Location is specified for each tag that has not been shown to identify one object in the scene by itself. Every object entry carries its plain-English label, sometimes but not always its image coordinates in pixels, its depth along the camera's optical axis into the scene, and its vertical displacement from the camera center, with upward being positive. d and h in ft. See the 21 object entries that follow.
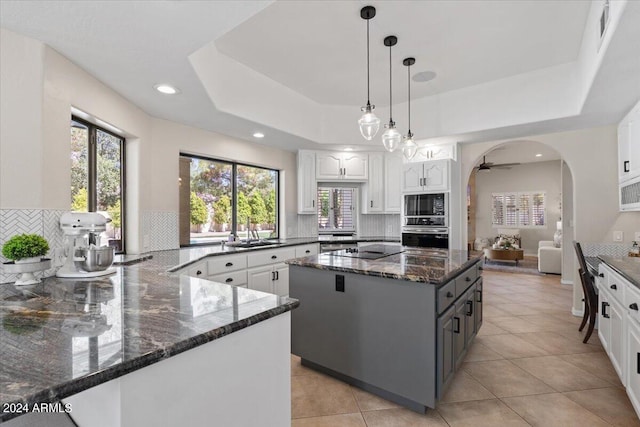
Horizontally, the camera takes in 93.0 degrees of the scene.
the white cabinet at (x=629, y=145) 8.90 +2.16
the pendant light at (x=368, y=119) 7.66 +2.53
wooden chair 9.68 -2.54
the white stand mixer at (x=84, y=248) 6.00 -0.68
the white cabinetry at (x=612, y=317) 6.74 -2.60
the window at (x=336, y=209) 17.31 +0.27
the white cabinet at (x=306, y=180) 16.05 +1.78
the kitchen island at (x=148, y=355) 2.45 -1.25
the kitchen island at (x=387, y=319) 6.21 -2.45
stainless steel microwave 14.10 +0.43
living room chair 20.35 -3.17
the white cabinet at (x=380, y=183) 16.52 +1.67
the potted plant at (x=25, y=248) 5.23 -0.60
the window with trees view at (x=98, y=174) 8.00 +1.17
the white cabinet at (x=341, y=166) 16.26 +2.57
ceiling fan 26.30 +4.36
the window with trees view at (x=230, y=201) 13.10 +0.63
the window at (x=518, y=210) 29.27 +0.35
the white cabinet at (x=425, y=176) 14.10 +1.79
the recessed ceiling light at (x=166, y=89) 8.43 +3.55
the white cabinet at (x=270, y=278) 12.05 -2.71
